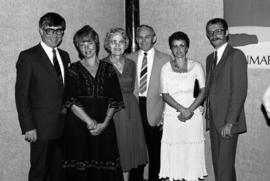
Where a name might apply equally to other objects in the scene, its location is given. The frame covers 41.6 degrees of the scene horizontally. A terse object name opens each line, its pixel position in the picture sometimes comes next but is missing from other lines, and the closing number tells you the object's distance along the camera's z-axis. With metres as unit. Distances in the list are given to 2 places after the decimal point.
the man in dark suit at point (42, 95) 3.05
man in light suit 3.81
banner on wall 3.85
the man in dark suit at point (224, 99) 3.36
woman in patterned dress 3.12
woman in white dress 3.65
